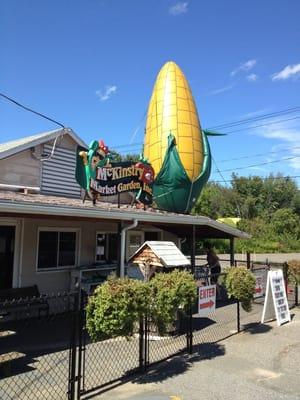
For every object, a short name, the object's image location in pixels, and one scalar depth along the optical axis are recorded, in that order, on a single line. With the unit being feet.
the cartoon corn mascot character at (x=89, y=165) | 33.69
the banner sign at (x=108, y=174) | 33.88
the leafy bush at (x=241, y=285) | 29.68
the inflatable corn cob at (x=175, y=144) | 54.34
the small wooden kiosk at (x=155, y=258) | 27.81
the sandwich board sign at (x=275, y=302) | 33.78
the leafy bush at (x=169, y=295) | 21.56
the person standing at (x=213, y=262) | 48.81
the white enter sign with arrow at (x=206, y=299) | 27.14
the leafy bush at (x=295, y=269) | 40.72
